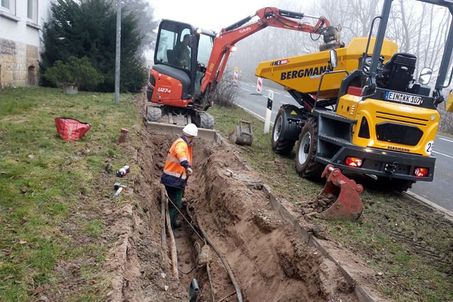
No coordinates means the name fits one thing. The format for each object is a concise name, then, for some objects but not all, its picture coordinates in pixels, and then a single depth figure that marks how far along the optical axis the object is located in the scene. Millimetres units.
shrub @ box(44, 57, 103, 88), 14312
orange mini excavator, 11480
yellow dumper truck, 7336
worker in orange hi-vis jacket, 7227
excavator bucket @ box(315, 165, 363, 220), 6395
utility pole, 12438
